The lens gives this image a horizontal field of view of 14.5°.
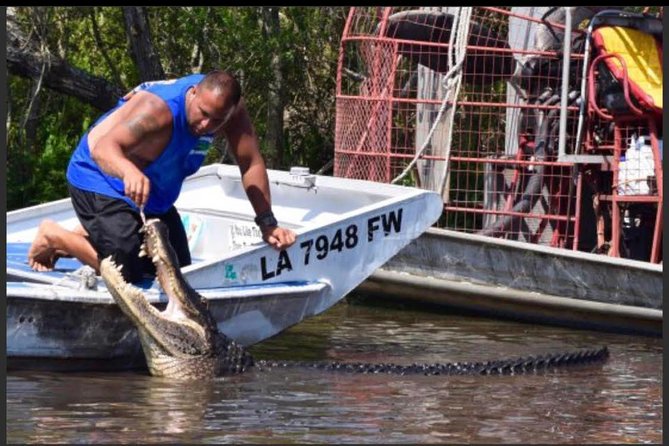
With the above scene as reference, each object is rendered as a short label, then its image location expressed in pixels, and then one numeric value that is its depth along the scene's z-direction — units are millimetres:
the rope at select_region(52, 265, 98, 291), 14220
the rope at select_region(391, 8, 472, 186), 19631
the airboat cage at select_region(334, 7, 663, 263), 18879
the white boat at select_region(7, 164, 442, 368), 14072
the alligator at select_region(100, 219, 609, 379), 13964
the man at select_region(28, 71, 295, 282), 14354
